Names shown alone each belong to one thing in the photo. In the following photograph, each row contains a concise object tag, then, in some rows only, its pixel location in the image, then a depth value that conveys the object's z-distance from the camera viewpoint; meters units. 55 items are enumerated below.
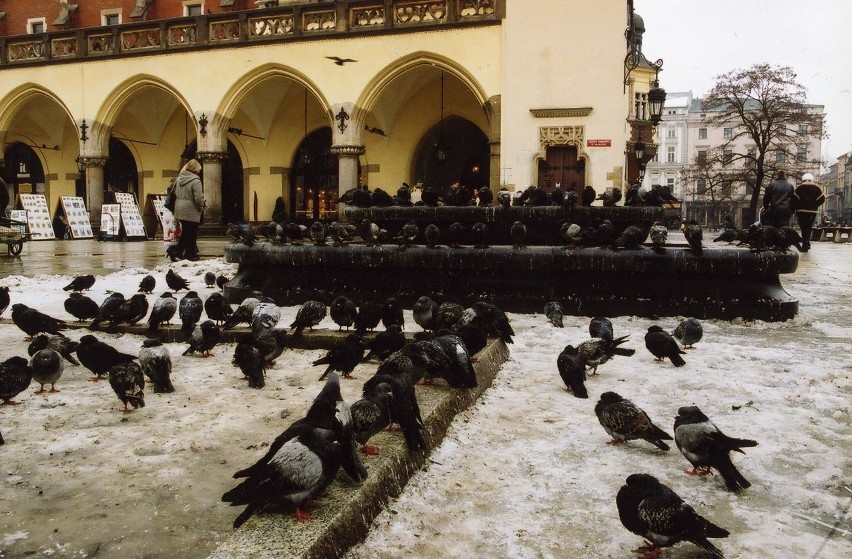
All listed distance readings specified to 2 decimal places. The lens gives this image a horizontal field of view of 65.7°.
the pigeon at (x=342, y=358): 4.00
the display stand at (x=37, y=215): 20.59
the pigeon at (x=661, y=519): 2.00
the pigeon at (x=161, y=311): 5.39
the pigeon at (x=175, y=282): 7.99
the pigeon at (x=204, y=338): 4.77
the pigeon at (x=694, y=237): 6.47
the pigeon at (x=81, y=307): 5.77
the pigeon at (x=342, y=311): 5.39
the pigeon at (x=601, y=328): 4.84
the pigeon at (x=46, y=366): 3.69
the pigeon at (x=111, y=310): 5.48
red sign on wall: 17.23
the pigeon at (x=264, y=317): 4.96
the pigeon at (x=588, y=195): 8.73
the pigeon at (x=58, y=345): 4.26
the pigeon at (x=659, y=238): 6.66
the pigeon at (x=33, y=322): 5.04
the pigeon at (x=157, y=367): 3.86
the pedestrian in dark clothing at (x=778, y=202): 13.02
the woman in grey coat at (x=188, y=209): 12.11
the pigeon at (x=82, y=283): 7.18
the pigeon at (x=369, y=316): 5.22
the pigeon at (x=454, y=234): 7.22
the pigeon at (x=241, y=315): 5.52
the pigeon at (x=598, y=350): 4.32
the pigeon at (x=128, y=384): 3.43
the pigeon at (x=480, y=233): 7.25
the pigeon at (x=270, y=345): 4.44
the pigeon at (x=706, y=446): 2.59
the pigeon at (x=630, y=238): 6.75
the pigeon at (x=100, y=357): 3.95
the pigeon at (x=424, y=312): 5.22
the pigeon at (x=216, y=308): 5.64
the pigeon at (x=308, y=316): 5.16
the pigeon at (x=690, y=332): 5.20
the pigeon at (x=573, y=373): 3.92
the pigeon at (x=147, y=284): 7.58
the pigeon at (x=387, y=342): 4.47
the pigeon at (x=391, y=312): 5.27
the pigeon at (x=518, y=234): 7.00
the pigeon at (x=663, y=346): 4.64
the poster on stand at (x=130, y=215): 21.58
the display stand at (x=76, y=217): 21.86
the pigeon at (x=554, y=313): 6.19
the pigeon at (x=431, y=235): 7.24
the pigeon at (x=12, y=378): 3.49
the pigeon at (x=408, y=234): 7.32
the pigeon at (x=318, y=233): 7.66
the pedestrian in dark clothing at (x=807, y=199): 15.37
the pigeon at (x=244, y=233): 7.77
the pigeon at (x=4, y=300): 6.14
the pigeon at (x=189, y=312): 5.27
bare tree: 34.81
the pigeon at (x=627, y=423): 2.98
